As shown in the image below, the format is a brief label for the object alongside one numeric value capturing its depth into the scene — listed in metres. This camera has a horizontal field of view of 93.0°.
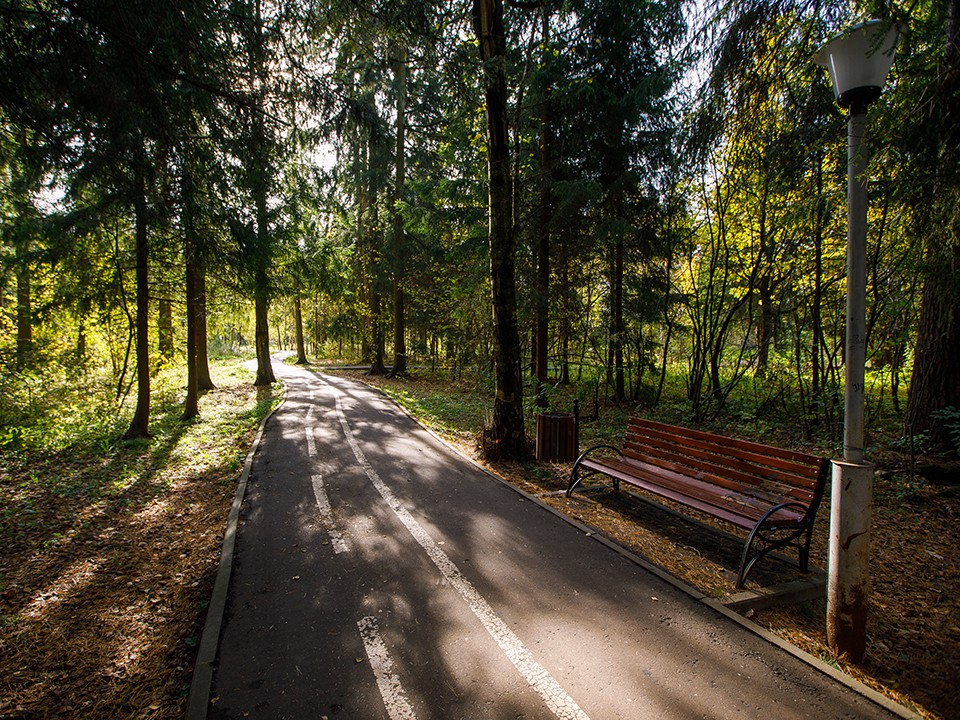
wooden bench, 4.11
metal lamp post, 2.95
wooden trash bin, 7.95
